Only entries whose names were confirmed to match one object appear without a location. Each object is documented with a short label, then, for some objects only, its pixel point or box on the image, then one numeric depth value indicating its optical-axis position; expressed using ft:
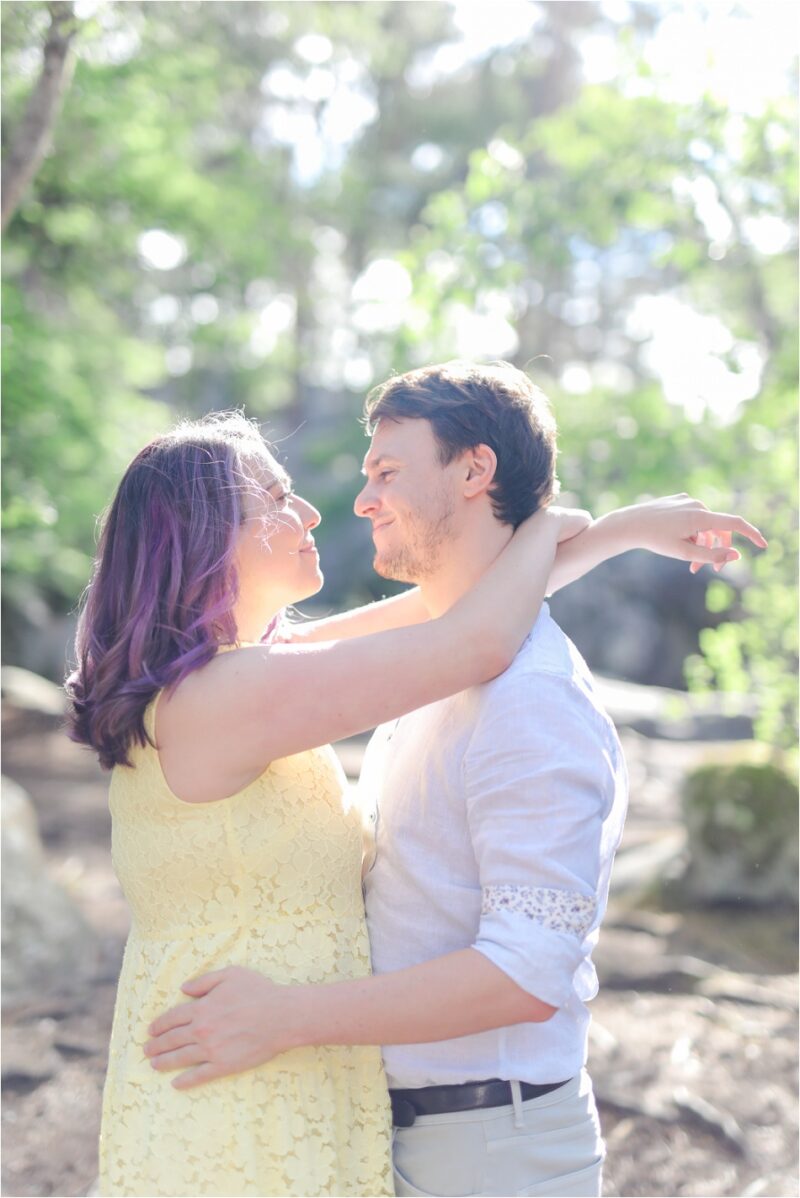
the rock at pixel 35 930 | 17.43
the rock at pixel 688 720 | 39.73
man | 5.69
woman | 5.93
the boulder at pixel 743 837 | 23.09
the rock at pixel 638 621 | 55.11
